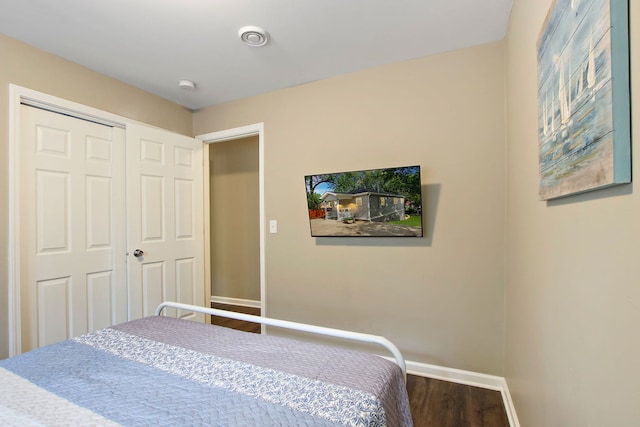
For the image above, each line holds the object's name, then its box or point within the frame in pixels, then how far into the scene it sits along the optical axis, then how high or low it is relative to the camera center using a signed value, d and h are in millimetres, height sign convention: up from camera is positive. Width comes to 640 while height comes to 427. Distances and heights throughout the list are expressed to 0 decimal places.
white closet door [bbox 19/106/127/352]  1940 -91
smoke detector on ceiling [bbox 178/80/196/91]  2480 +1136
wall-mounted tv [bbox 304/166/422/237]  2029 +71
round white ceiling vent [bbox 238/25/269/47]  1801 +1155
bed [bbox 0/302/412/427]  852 -606
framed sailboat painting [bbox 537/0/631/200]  551 +266
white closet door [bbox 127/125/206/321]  2463 -53
